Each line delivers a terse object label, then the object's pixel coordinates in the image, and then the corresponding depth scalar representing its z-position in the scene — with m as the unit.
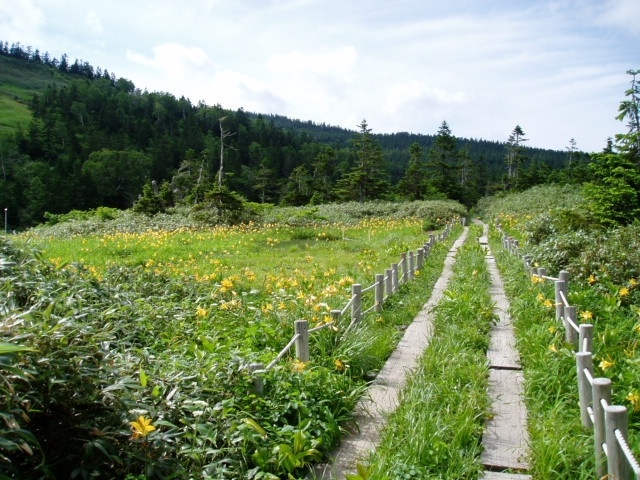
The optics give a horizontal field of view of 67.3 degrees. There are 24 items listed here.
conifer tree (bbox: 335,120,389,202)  43.53
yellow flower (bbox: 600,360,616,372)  4.33
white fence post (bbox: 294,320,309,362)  5.02
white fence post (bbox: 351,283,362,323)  6.83
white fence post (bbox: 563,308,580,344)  5.63
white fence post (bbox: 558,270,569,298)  6.92
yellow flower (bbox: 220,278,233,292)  7.44
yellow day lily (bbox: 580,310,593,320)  5.52
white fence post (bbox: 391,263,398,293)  9.39
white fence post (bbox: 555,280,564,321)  6.60
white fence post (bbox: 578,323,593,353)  4.67
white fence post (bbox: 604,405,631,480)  3.00
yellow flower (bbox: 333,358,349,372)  5.20
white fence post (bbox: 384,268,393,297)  9.12
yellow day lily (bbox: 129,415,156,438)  2.94
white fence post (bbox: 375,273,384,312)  8.13
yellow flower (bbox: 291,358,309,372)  4.69
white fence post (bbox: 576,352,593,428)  4.08
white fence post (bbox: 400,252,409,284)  10.73
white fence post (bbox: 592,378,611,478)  3.35
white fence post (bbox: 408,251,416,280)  11.34
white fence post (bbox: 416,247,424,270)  12.34
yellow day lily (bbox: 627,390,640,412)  3.91
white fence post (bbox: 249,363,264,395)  4.12
